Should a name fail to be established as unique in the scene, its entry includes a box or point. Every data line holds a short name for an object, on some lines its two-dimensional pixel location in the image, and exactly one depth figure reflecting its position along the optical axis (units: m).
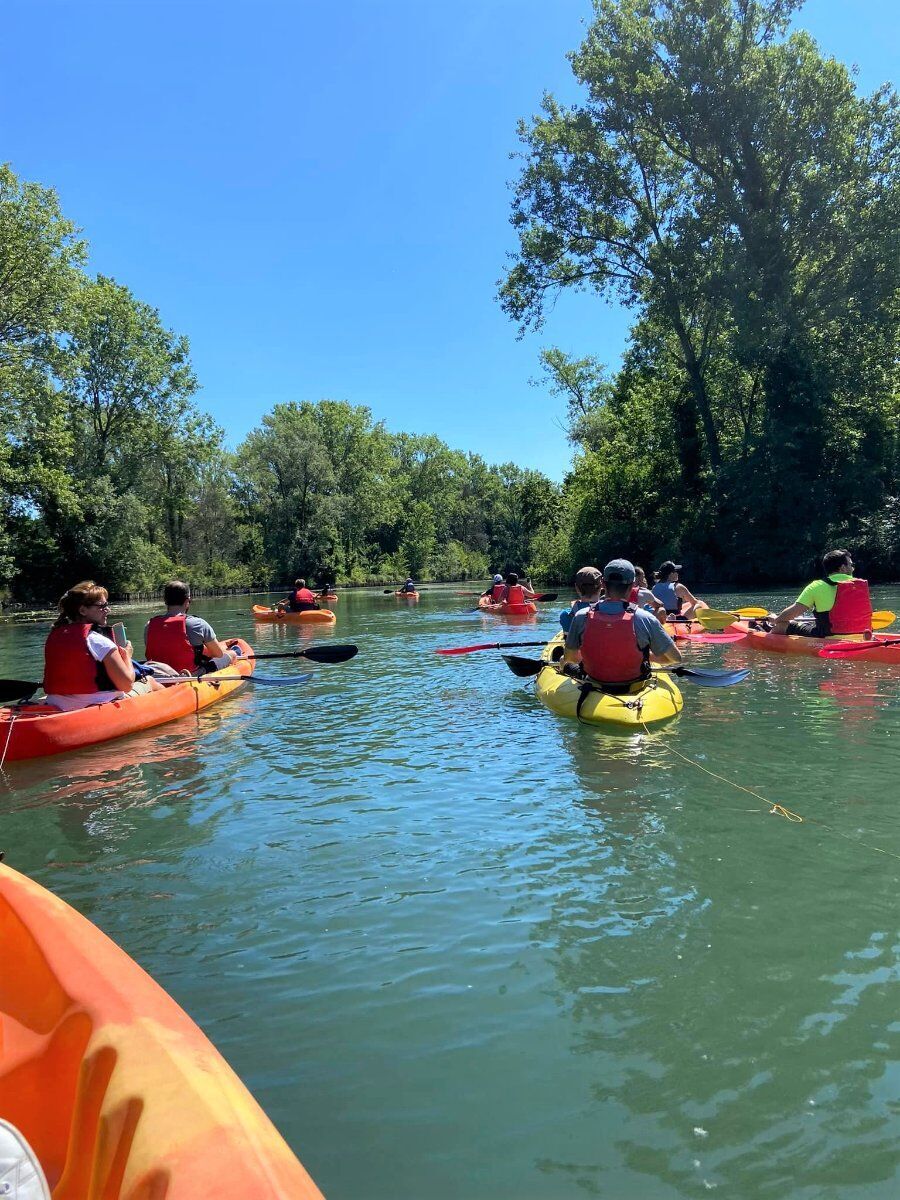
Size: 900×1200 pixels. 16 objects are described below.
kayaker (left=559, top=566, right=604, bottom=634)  8.68
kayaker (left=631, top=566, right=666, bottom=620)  12.07
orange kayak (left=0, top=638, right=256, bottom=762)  6.80
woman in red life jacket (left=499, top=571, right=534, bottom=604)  20.16
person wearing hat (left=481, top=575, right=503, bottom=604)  21.34
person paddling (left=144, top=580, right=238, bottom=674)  9.34
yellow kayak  7.20
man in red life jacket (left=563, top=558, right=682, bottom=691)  7.22
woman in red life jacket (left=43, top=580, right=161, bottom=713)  6.98
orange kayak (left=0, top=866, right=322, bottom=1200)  1.58
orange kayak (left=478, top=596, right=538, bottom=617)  19.89
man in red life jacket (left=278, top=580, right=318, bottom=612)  20.39
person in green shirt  10.30
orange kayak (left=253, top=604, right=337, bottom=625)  19.89
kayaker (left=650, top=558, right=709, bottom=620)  13.49
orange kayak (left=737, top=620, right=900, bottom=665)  9.88
